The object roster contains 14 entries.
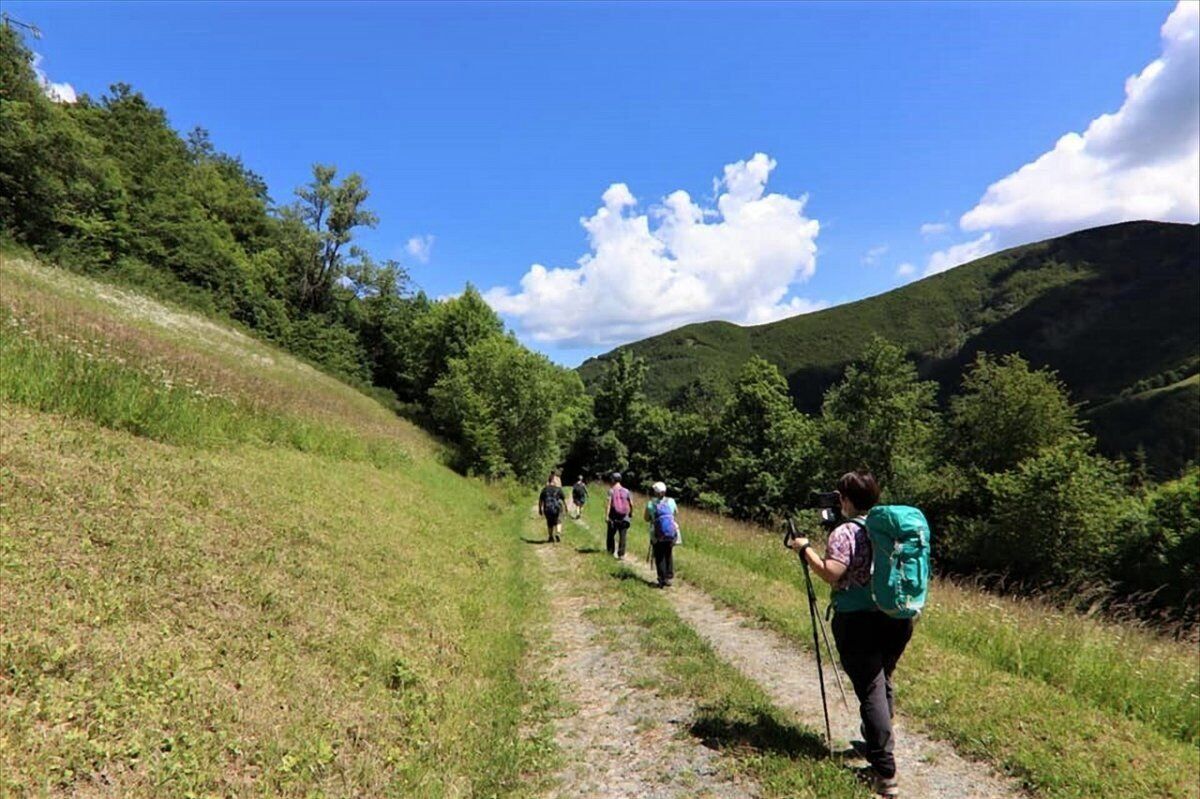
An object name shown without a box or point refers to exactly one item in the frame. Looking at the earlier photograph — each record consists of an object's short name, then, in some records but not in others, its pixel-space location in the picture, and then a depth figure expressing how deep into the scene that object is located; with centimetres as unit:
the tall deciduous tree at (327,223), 4938
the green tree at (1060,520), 2616
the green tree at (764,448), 4338
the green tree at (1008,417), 3241
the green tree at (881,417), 3725
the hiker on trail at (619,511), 1412
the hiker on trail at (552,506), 1734
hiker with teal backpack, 399
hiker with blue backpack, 1119
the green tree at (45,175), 2759
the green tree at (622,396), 6162
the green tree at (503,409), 3047
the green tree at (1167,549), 2258
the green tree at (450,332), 4812
